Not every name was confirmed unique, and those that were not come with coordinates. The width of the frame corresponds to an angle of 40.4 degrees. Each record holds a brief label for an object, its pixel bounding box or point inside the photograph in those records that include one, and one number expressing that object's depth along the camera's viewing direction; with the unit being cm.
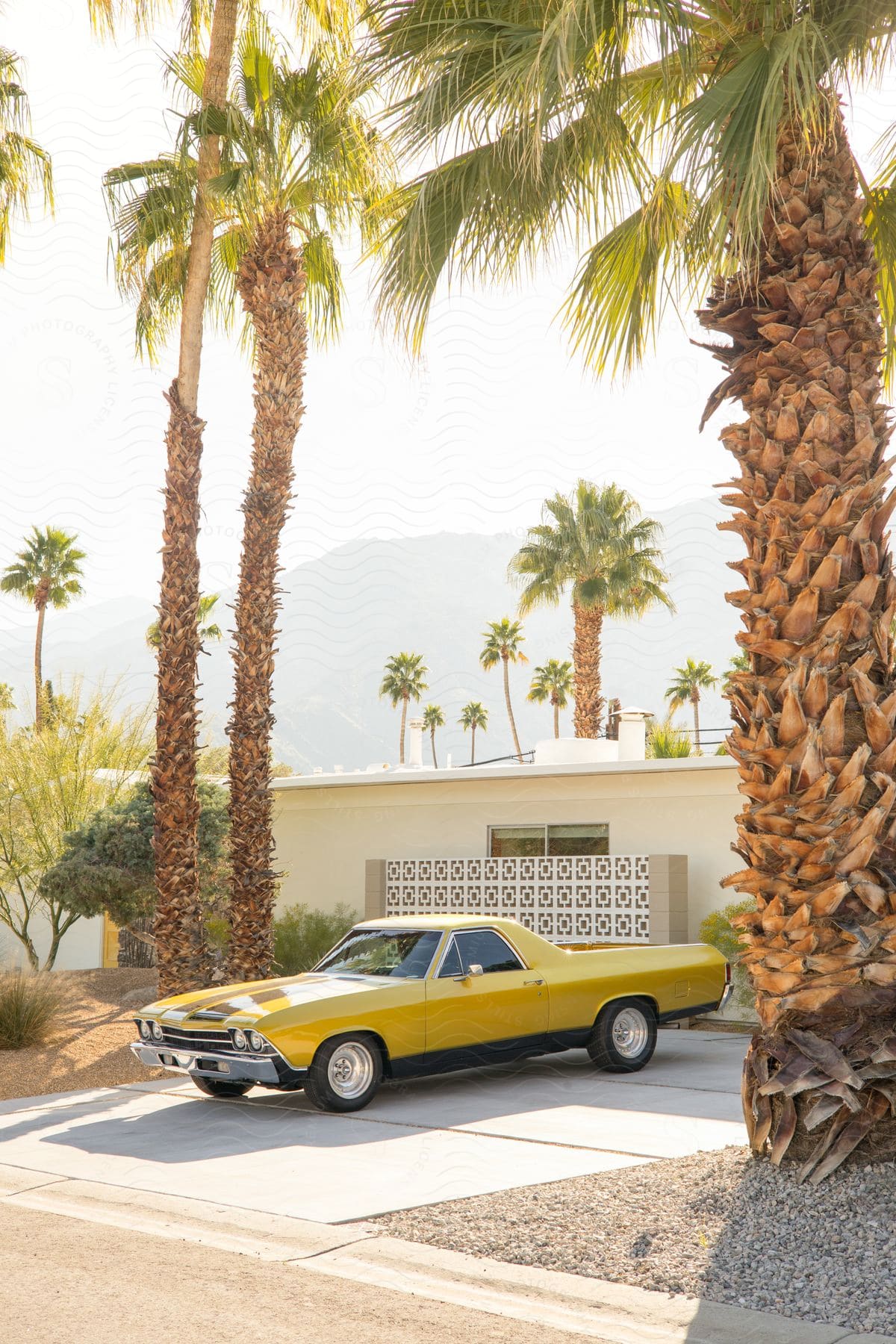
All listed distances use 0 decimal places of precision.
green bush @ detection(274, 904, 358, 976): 1800
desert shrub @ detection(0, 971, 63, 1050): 1227
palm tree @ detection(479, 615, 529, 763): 6481
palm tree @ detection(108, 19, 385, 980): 1382
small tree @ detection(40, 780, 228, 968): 1548
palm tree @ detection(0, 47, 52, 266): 1551
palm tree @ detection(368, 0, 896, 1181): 590
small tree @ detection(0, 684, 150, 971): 1950
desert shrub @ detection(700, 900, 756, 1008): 1409
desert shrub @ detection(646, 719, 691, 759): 1800
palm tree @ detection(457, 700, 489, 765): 8319
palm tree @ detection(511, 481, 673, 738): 3334
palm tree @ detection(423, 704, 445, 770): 7862
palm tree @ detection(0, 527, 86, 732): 4766
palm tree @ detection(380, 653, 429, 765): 6775
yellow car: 882
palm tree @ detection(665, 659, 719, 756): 6191
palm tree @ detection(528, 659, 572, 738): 6594
